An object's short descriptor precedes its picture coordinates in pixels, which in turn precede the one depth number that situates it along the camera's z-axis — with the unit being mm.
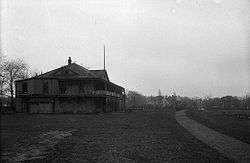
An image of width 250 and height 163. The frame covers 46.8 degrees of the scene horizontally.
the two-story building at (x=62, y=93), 50812
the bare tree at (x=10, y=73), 66306
